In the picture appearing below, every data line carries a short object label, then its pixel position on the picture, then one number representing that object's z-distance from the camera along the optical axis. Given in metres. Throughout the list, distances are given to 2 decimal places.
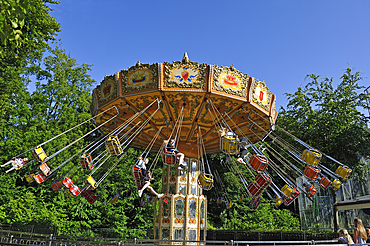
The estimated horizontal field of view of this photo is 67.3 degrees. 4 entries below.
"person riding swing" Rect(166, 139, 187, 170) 5.96
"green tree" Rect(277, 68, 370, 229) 14.05
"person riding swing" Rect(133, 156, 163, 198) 6.42
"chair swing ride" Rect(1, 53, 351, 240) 6.81
